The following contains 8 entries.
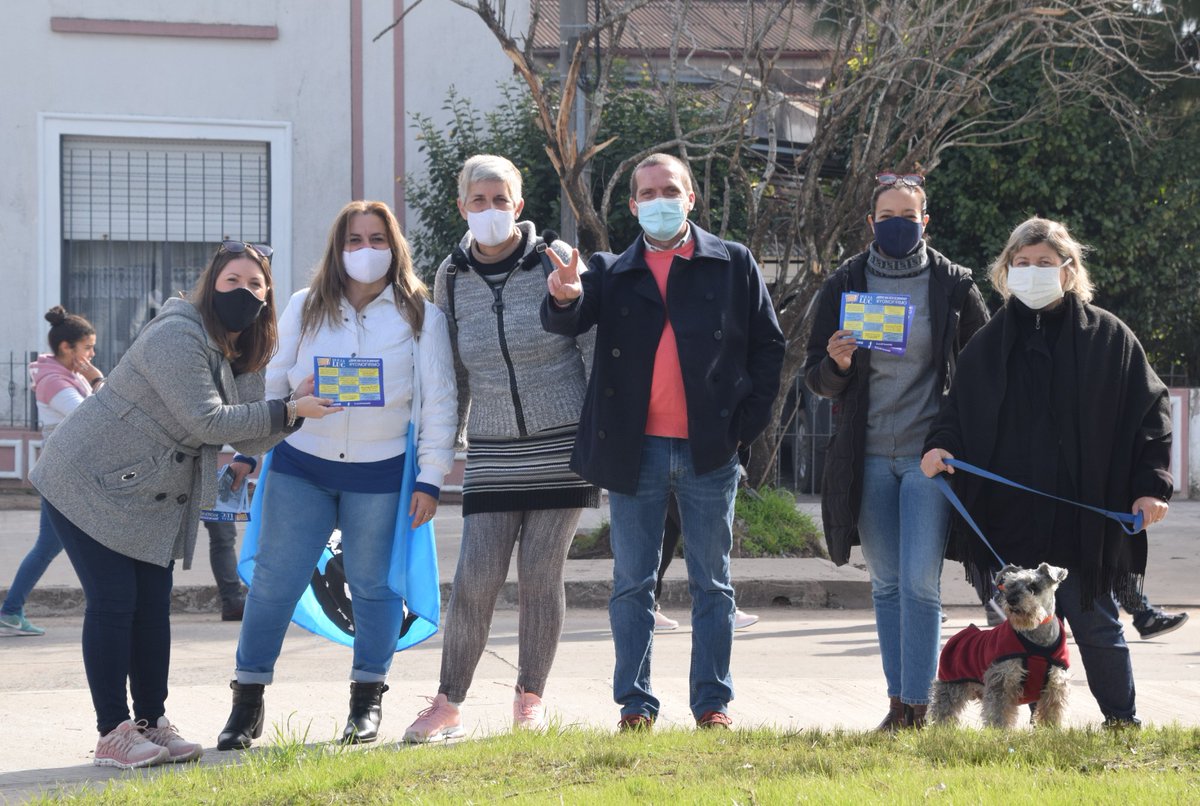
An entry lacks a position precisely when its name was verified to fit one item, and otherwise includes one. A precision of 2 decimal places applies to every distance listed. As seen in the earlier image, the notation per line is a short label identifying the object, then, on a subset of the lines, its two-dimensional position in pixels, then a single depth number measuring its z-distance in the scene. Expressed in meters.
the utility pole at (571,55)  21.37
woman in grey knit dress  10.66
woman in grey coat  9.78
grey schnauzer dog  9.46
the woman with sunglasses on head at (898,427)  10.47
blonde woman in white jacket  10.48
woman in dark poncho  9.85
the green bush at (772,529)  22.52
